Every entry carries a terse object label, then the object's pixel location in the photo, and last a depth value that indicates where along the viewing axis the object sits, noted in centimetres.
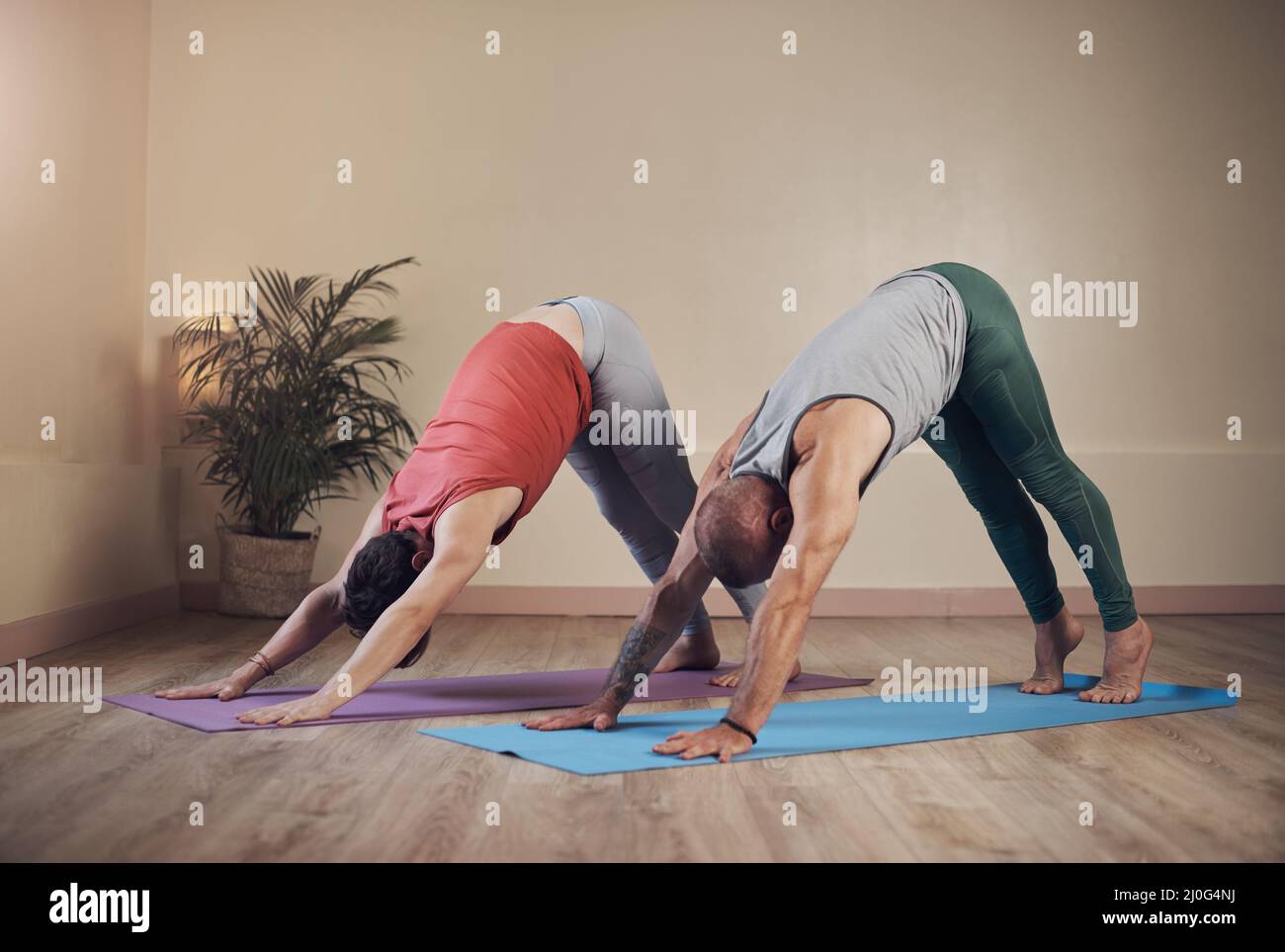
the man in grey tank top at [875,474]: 222
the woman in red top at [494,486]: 252
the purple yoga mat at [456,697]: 267
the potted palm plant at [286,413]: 471
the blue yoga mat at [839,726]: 229
